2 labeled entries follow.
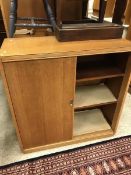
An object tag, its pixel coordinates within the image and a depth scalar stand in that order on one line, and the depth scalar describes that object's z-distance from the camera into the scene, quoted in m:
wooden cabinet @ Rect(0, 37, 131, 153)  0.87
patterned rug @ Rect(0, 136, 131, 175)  1.16
